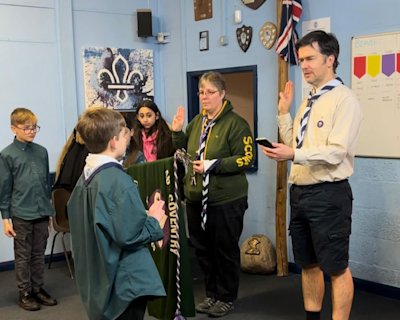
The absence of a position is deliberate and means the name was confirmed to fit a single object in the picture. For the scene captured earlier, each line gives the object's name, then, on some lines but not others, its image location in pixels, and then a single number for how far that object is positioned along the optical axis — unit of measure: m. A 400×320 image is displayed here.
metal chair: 4.24
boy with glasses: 3.42
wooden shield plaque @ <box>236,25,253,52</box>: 4.24
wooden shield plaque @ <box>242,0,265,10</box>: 4.13
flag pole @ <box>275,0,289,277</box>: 4.00
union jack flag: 3.79
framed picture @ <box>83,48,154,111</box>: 4.77
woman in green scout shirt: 3.09
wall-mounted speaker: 4.92
